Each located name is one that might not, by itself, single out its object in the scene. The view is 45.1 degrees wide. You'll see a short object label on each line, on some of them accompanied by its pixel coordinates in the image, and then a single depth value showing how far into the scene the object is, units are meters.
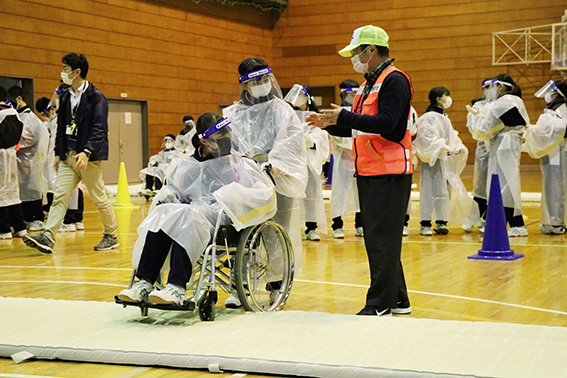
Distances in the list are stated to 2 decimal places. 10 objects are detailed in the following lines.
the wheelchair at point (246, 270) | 3.14
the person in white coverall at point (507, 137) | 6.40
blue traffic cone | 5.24
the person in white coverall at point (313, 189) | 6.51
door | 14.02
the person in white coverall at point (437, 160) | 6.68
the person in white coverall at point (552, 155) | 6.57
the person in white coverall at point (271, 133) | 3.62
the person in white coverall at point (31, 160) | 7.26
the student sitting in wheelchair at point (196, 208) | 3.10
